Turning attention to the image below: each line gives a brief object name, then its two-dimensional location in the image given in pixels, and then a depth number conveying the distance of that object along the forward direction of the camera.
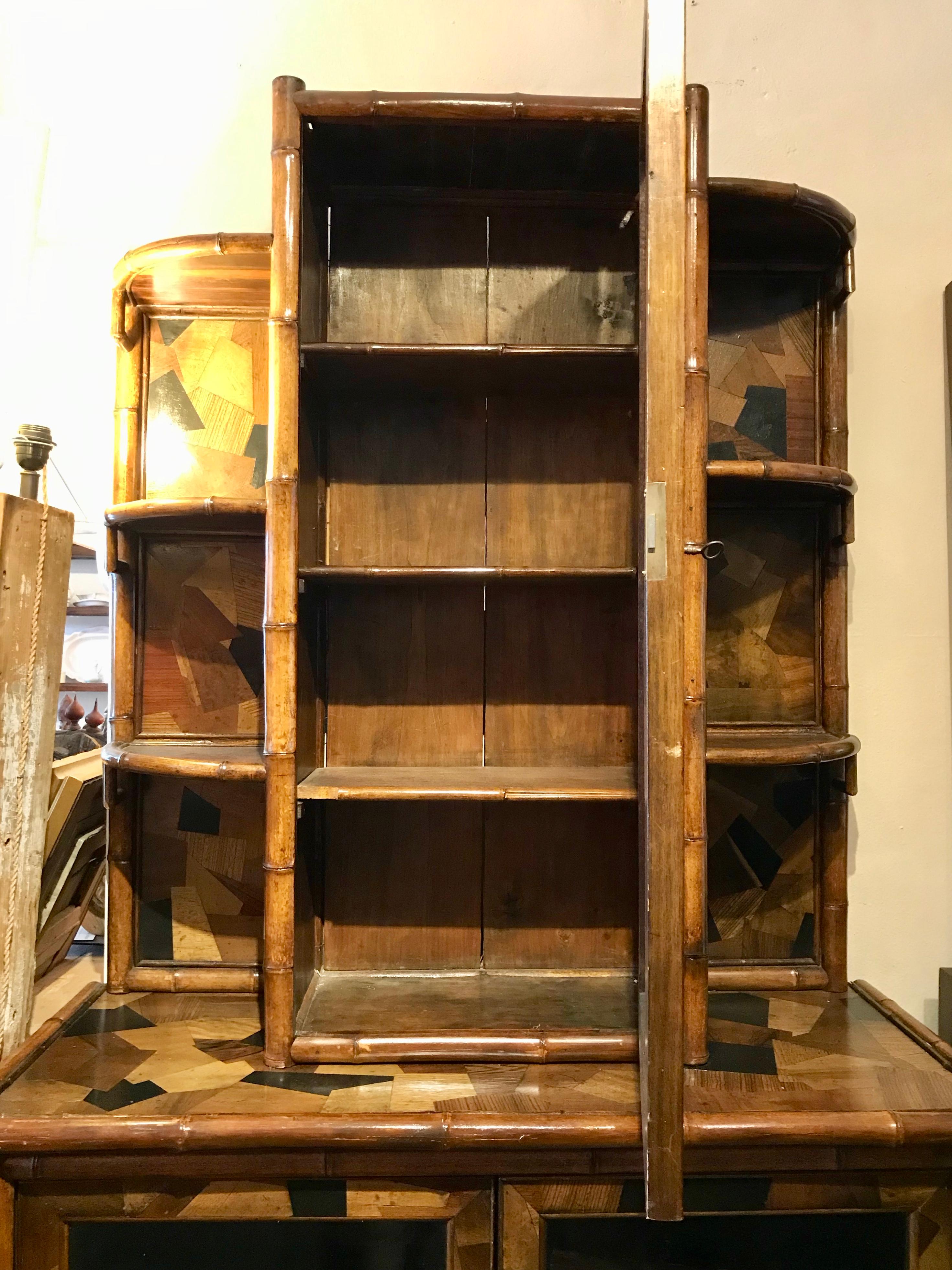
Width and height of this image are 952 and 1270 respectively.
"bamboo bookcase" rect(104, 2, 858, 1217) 1.88
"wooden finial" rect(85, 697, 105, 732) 2.49
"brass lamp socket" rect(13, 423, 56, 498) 1.72
